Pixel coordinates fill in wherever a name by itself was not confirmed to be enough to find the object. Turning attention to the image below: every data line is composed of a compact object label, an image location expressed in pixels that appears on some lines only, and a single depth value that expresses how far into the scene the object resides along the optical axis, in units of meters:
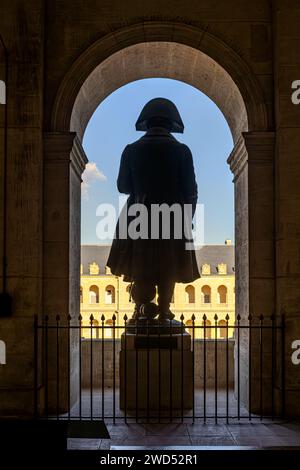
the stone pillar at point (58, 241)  7.39
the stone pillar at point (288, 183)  7.07
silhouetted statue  7.58
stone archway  7.49
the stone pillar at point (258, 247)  7.38
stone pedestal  7.18
